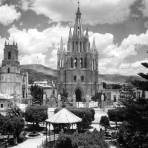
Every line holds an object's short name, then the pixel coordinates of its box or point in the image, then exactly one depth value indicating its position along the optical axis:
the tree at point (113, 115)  32.26
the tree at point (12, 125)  25.44
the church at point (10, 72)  65.84
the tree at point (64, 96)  62.91
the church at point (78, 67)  71.62
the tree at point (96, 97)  67.04
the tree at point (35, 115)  31.94
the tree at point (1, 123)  25.42
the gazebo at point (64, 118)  23.55
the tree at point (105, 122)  30.70
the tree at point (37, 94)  61.07
